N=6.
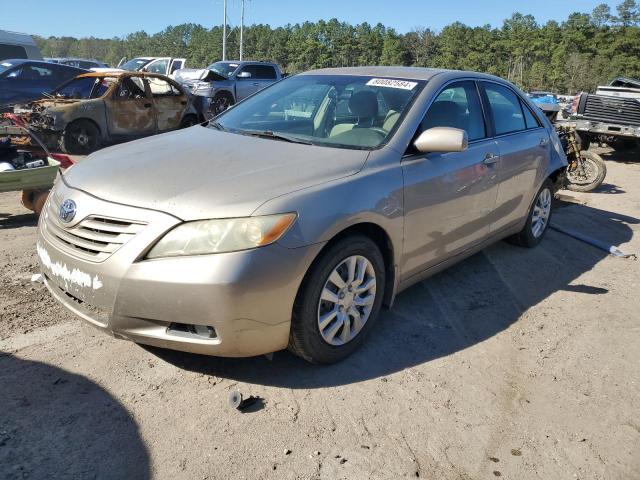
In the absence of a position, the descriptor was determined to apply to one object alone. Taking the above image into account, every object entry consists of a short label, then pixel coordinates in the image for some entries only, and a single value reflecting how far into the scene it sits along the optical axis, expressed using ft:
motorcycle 30.04
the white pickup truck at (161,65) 66.13
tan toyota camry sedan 8.28
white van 50.01
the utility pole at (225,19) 152.32
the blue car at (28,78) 38.29
